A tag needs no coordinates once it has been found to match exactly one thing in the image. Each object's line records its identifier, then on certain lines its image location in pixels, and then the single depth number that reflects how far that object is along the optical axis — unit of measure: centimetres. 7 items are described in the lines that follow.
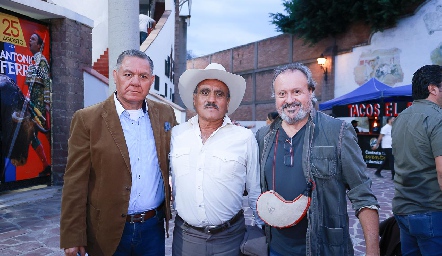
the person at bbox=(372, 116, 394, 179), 1088
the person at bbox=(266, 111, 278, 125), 806
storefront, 1131
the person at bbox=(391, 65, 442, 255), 255
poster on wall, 704
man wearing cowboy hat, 249
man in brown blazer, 244
